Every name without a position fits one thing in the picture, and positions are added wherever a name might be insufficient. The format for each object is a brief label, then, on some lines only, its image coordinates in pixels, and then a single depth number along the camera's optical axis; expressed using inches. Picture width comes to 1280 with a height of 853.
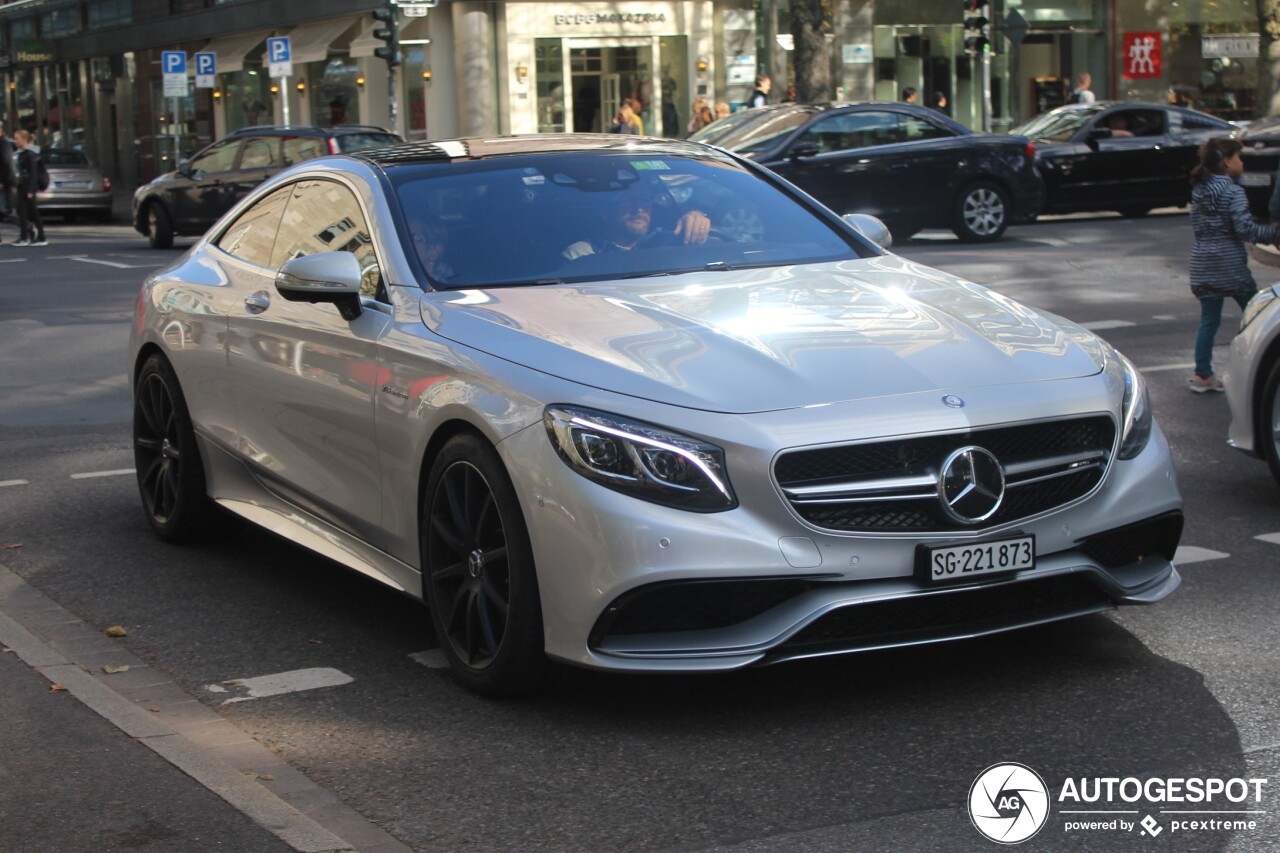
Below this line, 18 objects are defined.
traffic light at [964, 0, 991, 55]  1189.7
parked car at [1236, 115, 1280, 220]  810.2
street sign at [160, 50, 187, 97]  1391.5
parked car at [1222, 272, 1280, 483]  299.3
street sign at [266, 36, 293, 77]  1295.5
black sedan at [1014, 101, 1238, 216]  962.1
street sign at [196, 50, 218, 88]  1346.9
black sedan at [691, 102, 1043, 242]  854.5
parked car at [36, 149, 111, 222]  1368.1
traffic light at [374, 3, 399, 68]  1194.6
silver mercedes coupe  182.2
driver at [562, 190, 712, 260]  235.9
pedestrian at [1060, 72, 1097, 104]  1240.8
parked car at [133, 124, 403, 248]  964.6
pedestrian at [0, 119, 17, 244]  1104.2
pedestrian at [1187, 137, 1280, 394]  429.8
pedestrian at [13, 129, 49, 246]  1095.0
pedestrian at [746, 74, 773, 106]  1202.0
